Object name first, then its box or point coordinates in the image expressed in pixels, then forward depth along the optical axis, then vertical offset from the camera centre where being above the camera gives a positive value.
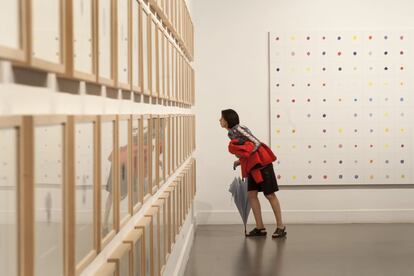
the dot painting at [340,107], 10.47 +0.17
